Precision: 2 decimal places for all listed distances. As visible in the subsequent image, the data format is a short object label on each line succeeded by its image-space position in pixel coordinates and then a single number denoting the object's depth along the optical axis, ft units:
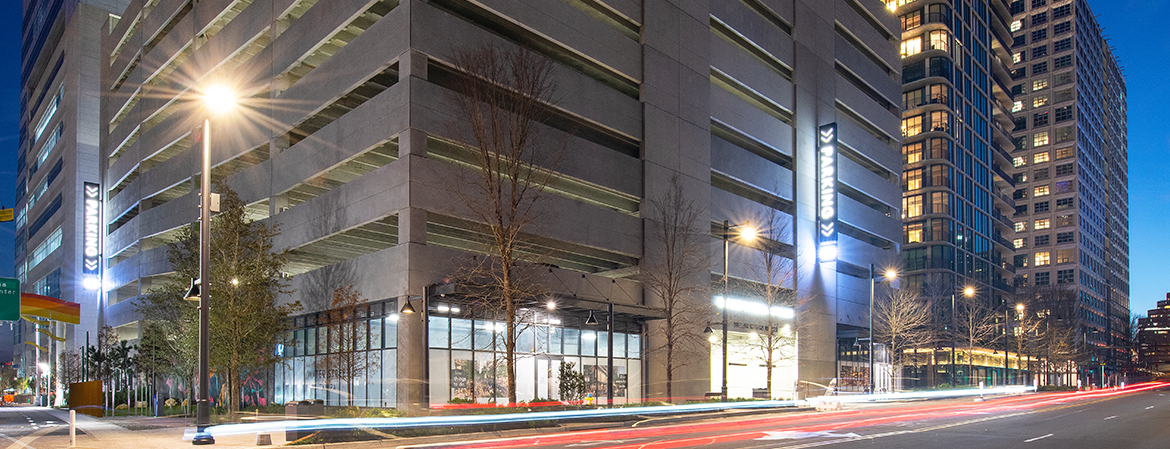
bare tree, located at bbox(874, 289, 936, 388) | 194.70
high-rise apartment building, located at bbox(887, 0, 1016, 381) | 294.87
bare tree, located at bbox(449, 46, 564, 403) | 98.32
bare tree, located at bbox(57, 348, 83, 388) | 231.50
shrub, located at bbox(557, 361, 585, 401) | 110.83
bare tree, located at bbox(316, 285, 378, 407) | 117.08
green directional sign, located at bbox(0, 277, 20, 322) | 104.32
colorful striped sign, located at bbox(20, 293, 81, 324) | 178.81
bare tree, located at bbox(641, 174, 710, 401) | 134.10
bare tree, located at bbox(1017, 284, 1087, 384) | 289.37
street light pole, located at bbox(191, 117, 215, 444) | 61.41
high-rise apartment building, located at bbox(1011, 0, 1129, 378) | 438.81
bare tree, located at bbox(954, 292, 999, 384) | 245.24
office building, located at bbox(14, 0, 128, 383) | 264.93
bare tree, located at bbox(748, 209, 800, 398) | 163.25
